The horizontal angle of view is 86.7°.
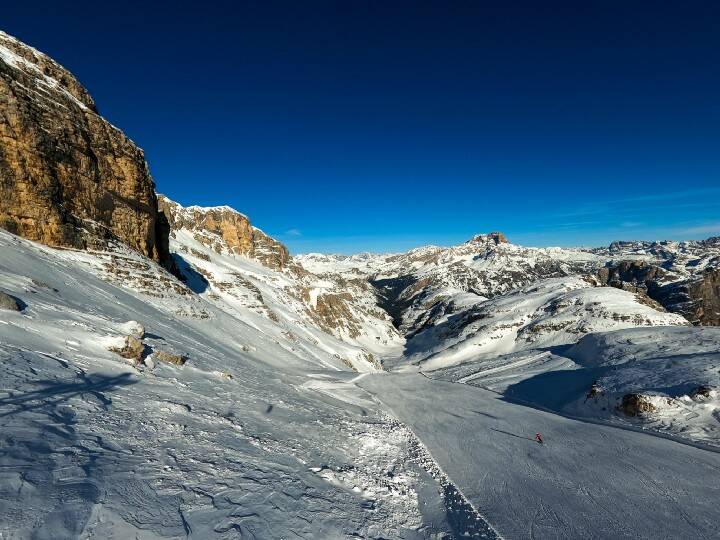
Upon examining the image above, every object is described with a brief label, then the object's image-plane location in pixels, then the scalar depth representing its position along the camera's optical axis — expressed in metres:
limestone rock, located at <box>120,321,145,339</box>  20.73
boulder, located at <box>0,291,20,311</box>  16.27
